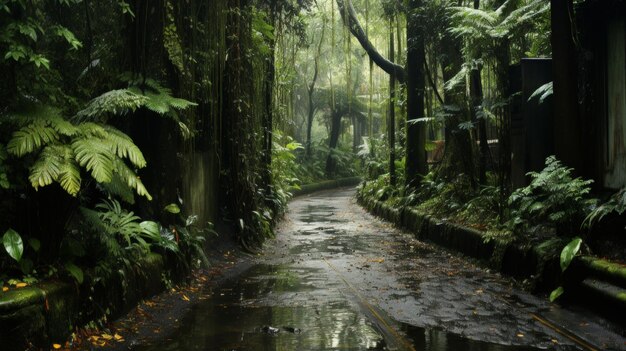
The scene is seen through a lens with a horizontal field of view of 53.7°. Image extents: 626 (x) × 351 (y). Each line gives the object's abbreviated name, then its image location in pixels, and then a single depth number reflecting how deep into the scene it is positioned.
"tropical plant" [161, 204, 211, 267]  7.91
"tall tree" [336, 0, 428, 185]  15.62
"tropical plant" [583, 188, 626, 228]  6.62
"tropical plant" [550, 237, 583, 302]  6.65
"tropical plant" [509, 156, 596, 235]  7.26
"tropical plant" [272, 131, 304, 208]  16.52
